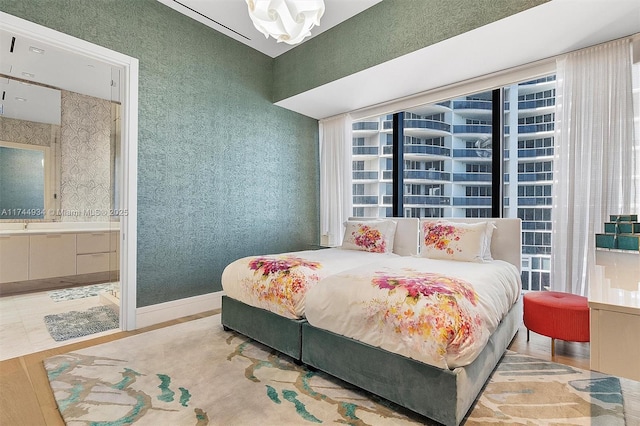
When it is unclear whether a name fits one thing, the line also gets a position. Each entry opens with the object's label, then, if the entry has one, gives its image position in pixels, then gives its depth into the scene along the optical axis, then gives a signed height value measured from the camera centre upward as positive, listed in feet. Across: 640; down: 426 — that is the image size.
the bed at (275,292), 7.23 -1.98
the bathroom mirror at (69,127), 12.00 +3.91
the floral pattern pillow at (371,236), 11.54 -0.87
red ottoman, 7.25 -2.46
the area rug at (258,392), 5.39 -3.52
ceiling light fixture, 6.50 +4.24
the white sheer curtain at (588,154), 8.52 +1.70
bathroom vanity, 12.84 -1.76
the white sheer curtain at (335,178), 15.11 +1.74
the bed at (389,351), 4.97 -2.55
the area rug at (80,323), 9.25 -3.57
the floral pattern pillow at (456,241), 9.37 -0.87
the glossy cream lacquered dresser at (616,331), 2.90 -1.12
